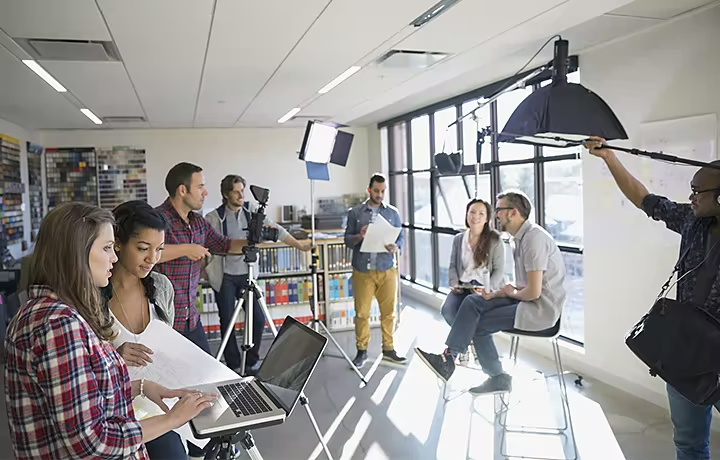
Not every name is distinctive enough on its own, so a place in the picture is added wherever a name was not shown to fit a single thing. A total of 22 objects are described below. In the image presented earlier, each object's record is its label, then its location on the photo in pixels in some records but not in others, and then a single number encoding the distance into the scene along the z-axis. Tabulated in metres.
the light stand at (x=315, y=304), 4.16
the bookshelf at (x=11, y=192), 6.06
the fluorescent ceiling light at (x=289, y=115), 6.66
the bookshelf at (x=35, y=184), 7.26
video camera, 3.38
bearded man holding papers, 4.50
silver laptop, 1.58
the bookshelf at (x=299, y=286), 5.42
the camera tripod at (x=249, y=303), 3.33
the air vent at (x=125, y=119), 6.83
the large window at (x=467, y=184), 4.62
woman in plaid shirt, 1.19
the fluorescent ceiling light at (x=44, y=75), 3.82
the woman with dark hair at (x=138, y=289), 1.88
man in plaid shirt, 2.71
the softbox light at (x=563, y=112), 2.39
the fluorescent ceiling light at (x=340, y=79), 4.41
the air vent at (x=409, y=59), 3.95
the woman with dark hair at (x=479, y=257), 3.88
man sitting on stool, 3.14
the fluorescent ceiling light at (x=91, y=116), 6.20
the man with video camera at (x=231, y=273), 4.35
